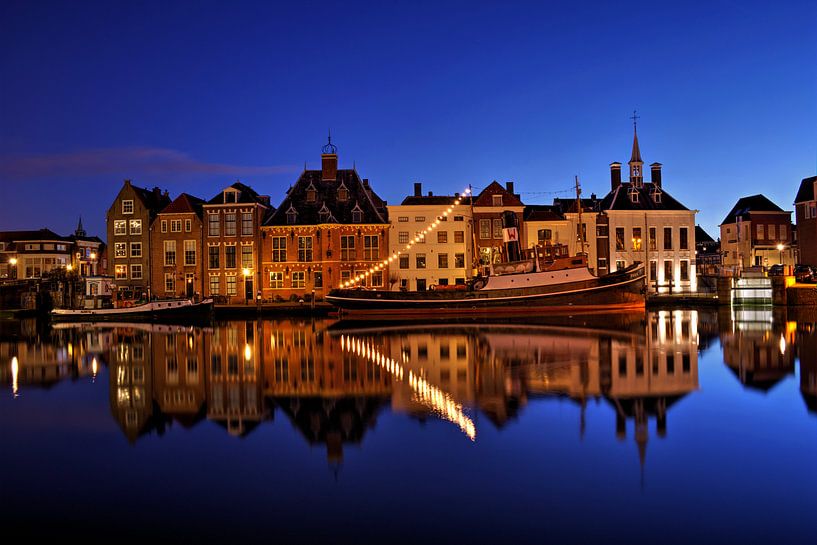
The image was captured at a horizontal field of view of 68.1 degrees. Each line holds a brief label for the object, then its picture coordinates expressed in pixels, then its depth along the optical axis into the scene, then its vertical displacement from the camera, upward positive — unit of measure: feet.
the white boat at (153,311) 139.33 -6.84
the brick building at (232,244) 161.38 +9.37
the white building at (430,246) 159.84 +7.44
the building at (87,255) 233.55 +11.85
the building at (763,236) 190.90 +9.52
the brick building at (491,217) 160.86 +14.75
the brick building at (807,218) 171.53 +13.27
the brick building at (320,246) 156.76 +8.20
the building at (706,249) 271.90 +9.07
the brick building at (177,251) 164.96 +8.09
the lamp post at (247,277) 160.86 +0.49
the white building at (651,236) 170.30 +9.28
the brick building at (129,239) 168.66 +12.17
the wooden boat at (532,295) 127.95 -4.90
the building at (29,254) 224.12 +11.40
